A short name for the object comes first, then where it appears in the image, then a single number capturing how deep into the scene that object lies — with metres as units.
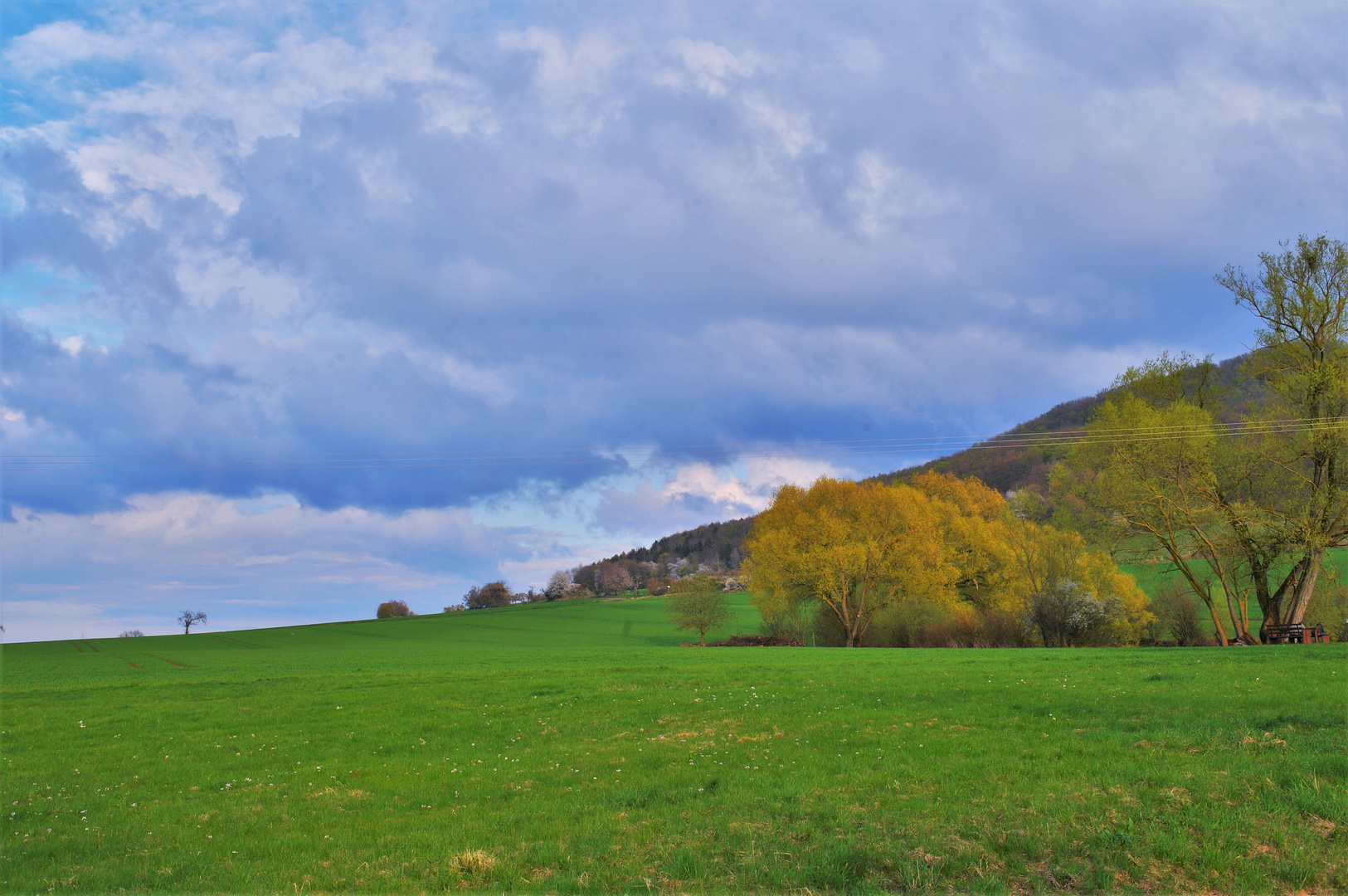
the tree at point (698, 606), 70.69
